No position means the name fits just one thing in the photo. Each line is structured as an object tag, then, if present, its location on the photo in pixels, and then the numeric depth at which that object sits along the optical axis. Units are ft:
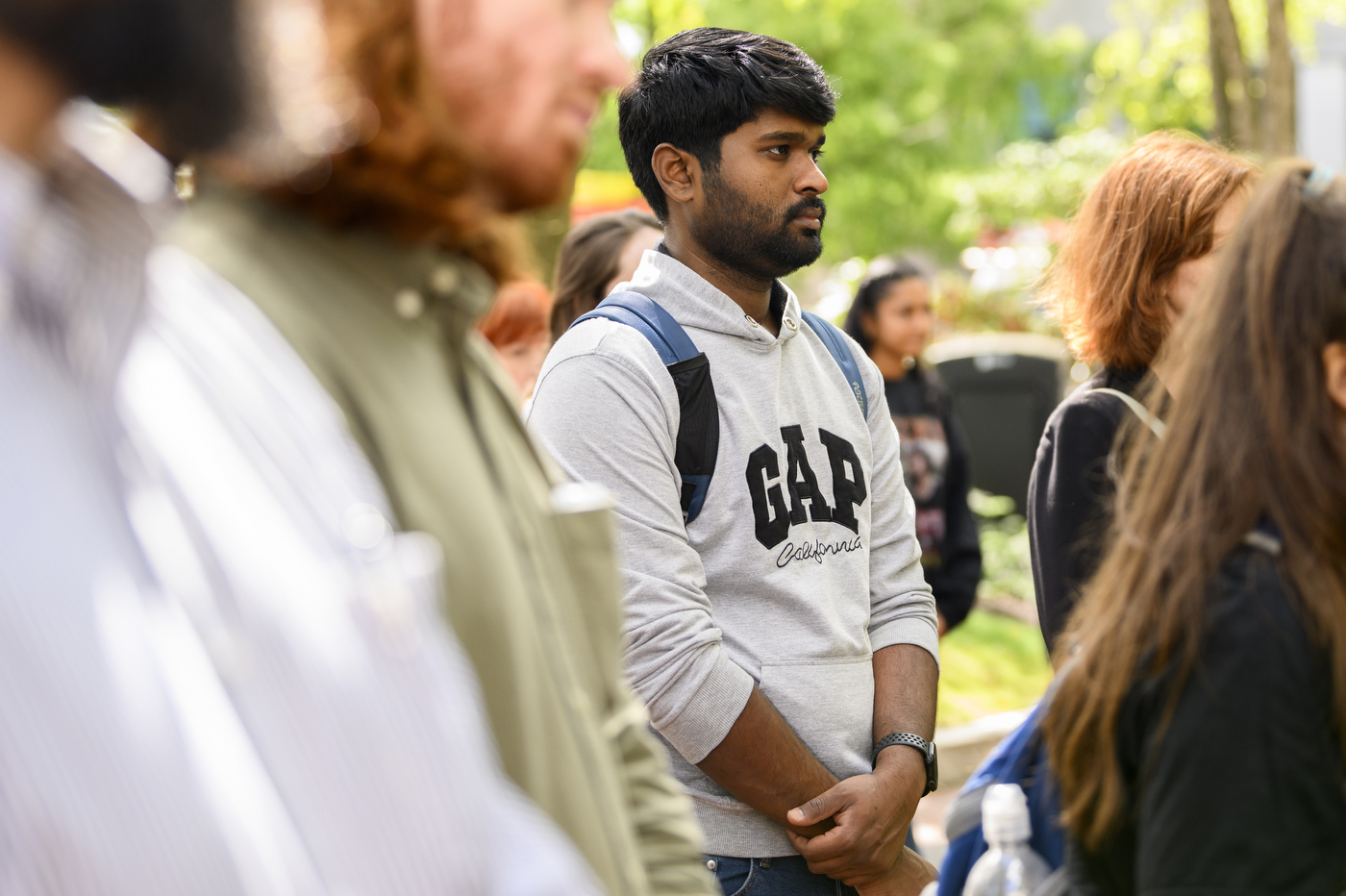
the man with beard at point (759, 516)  7.75
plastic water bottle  5.30
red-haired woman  7.59
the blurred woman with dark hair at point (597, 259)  12.60
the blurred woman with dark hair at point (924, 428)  16.92
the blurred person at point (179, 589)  2.32
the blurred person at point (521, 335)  13.57
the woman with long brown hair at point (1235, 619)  4.46
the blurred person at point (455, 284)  3.35
